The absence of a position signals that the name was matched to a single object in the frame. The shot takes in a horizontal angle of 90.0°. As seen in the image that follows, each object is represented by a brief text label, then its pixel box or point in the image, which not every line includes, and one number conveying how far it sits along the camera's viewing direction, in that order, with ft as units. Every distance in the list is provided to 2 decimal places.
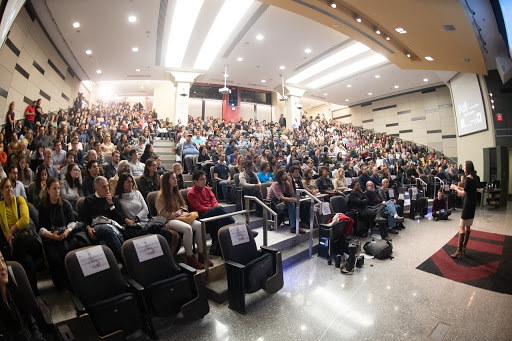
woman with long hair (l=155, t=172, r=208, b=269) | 9.41
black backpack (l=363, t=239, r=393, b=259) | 12.94
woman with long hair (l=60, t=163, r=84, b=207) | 11.08
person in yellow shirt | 7.26
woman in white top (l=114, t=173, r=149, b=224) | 10.00
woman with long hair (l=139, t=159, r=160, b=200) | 12.61
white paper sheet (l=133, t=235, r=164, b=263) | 7.38
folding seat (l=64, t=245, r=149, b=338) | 5.89
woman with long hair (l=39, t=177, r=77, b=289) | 7.54
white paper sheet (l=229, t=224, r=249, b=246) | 8.96
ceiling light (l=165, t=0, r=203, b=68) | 24.21
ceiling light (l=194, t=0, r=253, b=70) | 24.54
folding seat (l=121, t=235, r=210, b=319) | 6.86
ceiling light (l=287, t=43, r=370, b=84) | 33.04
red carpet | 10.48
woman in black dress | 12.72
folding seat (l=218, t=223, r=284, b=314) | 8.11
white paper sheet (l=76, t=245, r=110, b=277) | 6.46
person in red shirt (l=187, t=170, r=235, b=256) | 10.69
